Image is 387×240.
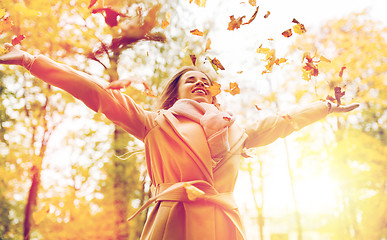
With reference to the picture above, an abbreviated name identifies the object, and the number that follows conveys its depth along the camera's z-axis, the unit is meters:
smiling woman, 1.74
